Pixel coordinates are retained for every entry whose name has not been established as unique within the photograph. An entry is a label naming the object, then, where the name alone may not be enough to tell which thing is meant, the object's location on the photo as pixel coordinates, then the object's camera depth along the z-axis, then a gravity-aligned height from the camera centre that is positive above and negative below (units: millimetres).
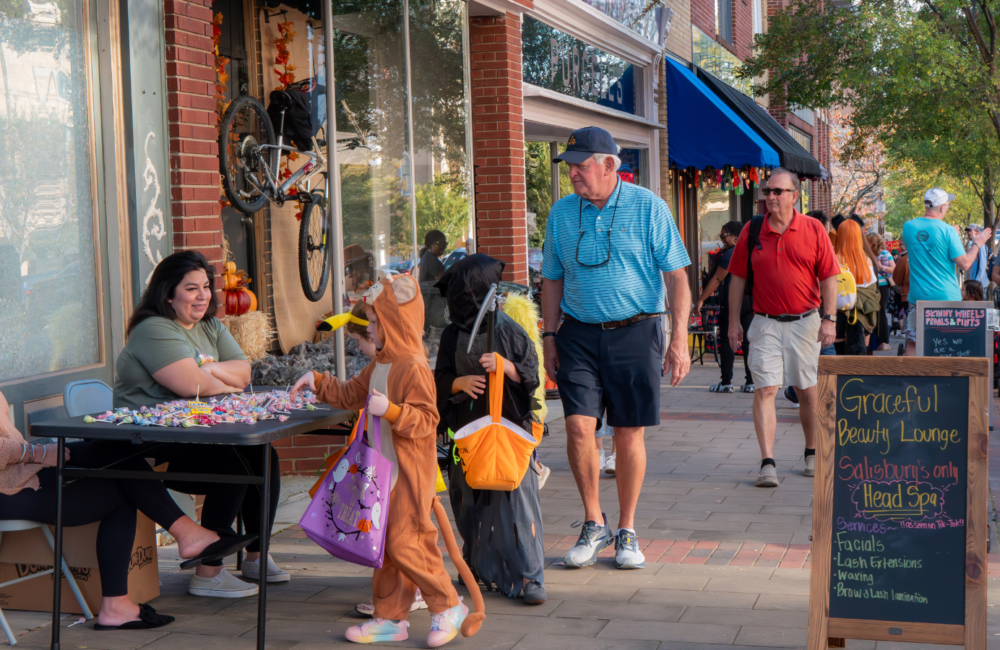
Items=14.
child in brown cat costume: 3980 -863
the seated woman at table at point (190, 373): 4531 -496
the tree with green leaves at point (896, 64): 13516 +2528
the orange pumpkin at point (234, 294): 6965 -234
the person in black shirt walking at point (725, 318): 10766 -737
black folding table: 3787 -647
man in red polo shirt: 6676 -374
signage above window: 10711 +2097
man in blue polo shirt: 5043 -366
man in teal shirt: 8828 -97
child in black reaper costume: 4535 -700
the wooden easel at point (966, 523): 3549 -940
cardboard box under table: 4395 -1295
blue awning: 14711 +1671
